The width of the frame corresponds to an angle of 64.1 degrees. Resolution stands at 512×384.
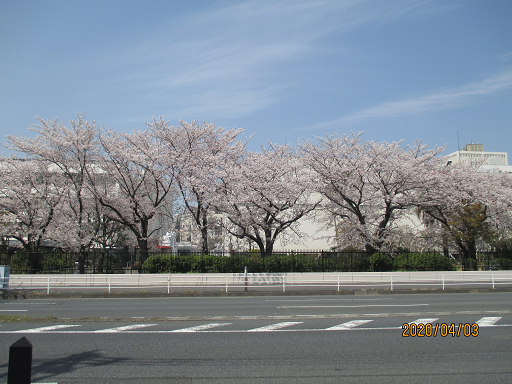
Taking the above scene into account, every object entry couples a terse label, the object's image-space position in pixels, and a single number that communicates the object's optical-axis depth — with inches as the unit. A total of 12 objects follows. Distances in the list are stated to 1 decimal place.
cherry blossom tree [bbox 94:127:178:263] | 997.2
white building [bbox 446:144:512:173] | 2390.5
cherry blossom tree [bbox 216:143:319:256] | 979.3
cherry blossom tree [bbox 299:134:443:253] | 1016.9
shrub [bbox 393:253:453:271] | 975.6
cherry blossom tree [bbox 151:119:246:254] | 989.2
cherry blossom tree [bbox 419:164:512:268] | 1034.7
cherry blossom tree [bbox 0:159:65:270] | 1011.3
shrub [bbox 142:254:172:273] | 912.9
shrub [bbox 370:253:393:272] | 975.0
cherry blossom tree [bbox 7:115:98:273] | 992.2
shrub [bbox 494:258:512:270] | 1136.9
